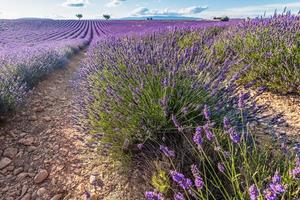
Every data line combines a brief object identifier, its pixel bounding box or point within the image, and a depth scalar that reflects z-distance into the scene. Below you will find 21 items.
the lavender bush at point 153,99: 1.89
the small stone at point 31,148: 2.56
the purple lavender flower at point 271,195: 0.81
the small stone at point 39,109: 3.42
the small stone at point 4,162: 2.34
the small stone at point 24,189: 2.05
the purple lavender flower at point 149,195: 1.02
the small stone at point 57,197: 1.93
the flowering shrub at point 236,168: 0.96
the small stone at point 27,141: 2.65
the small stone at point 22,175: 2.20
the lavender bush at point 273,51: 2.97
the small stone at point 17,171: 2.26
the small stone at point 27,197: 1.99
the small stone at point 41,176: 2.14
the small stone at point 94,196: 1.82
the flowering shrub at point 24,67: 3.02
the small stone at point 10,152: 2.48
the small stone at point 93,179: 1.92
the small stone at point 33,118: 3.15
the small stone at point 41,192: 2.00
